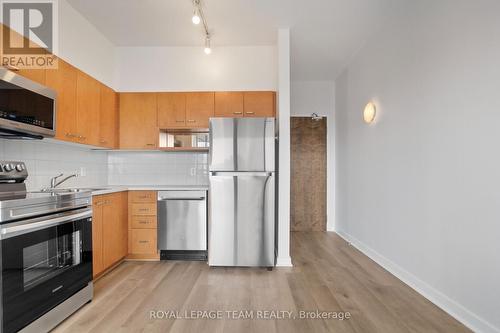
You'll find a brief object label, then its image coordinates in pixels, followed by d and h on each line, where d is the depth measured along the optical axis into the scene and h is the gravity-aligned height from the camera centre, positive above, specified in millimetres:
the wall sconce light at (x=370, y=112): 3150 +710
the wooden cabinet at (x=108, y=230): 2504 -668
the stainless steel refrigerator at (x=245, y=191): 2799 -253
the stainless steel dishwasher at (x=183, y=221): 3041 -640
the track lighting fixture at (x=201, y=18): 2451 +1650
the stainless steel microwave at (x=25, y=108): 1727 +467
